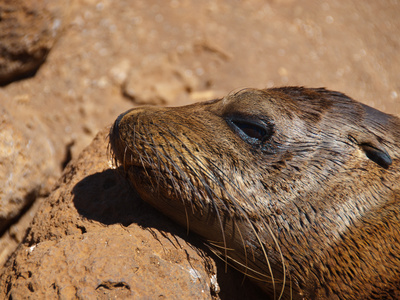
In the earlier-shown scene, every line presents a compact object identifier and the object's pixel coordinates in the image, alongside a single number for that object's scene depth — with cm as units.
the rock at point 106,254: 269
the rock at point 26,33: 493
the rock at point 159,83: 596
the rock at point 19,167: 383
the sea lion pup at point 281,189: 292
